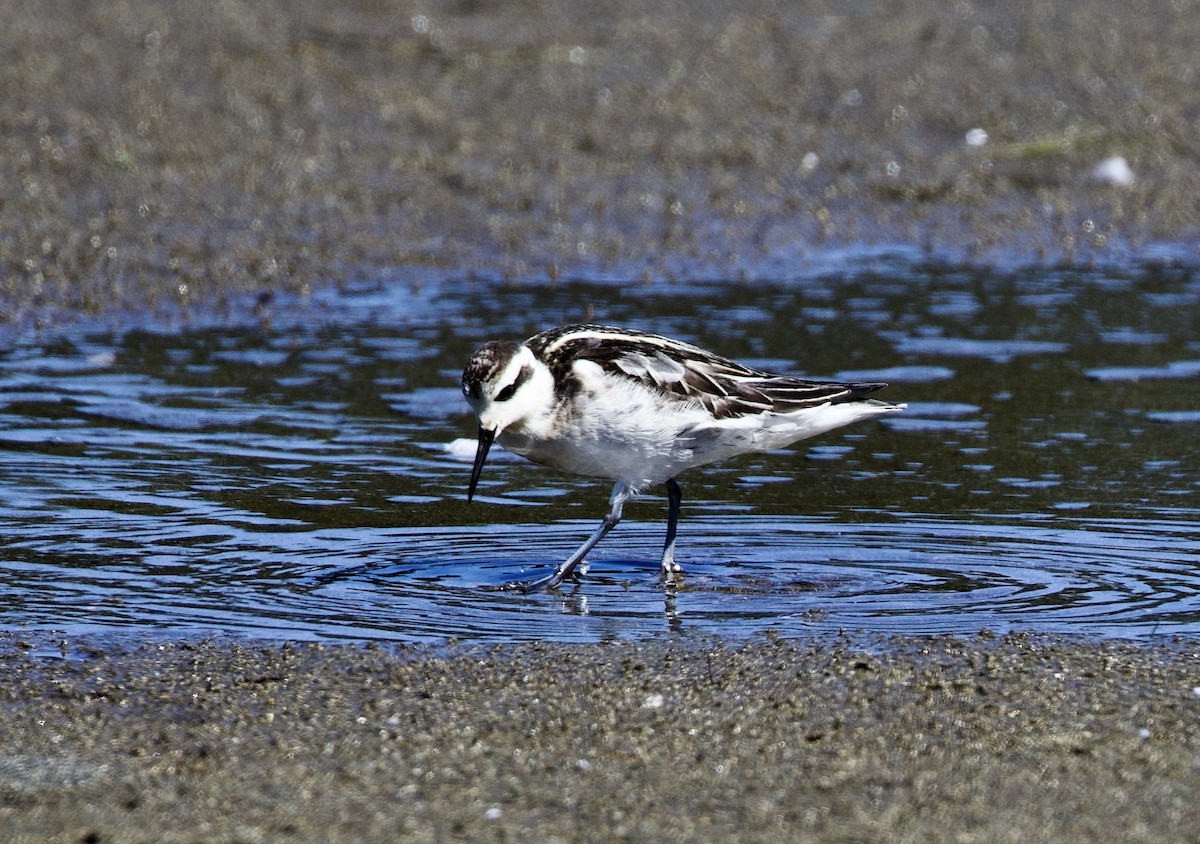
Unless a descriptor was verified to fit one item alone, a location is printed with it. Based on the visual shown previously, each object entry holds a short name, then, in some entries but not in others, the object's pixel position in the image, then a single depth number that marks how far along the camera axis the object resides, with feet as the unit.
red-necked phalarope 24.64
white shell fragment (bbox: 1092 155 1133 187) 51.98
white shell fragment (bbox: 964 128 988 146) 54.54
